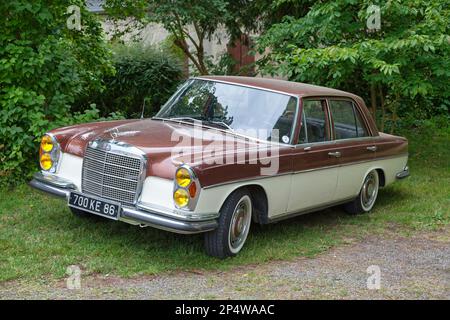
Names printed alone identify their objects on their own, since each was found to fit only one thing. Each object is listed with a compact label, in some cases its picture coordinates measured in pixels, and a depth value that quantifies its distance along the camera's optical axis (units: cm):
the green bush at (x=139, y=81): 1334
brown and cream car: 495
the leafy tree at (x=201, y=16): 1180
